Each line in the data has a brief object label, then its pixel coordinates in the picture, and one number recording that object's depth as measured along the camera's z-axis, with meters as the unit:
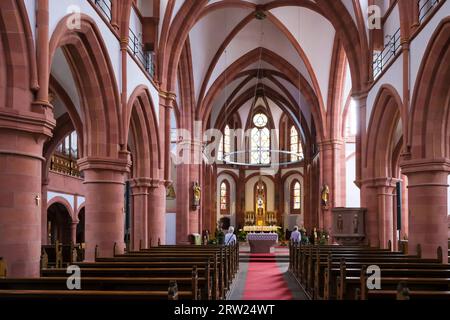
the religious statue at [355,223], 18.17
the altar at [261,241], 23.73
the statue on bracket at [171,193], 30.34
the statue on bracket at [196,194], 27.67
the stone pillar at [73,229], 24.67
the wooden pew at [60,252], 14.93
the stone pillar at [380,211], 17.70
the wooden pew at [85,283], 6.48
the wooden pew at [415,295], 5.48
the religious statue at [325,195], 27.56
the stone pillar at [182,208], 26.62
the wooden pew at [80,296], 5.38
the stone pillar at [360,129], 18.80
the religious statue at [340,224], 18.22
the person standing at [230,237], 18.19
